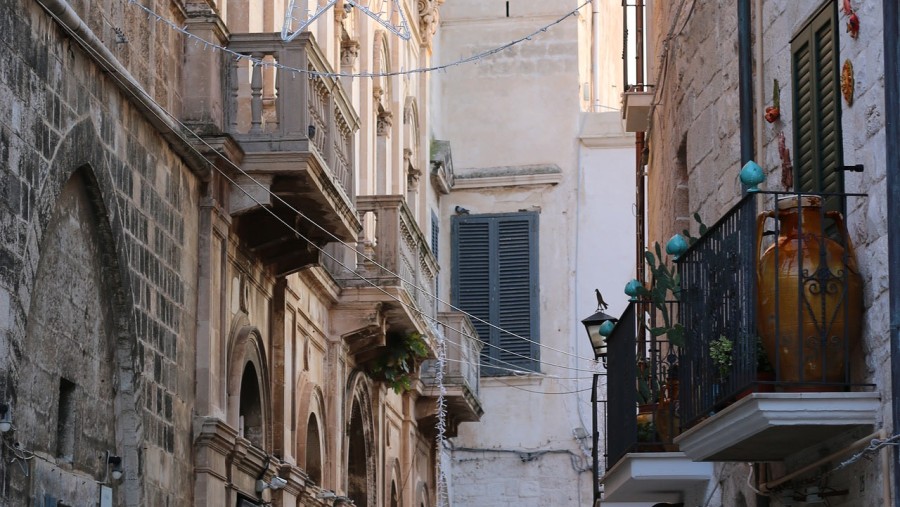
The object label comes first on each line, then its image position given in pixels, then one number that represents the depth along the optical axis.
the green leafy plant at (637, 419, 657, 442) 12.01
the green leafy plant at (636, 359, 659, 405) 11.91
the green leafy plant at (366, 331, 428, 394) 22.05
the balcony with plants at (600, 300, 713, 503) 11.62
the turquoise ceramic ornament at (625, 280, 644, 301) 11.96
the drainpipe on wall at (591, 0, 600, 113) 31.50
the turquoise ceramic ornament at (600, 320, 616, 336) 15.20
